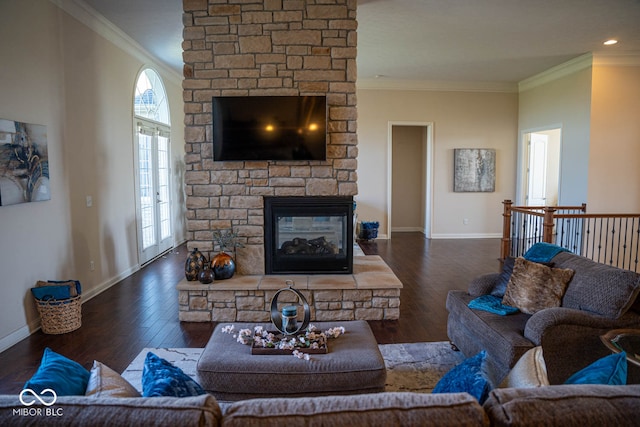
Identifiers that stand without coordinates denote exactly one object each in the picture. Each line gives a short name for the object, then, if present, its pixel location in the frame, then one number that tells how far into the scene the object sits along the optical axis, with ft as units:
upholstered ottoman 7.77
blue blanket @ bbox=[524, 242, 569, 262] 10.88
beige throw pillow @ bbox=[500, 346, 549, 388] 4.67
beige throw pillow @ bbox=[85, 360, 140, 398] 4.53
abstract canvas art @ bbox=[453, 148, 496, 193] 29.22
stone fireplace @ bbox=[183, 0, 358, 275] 14.11
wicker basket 12.53
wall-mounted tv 14.17
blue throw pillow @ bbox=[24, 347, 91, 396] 4.36
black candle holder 8.74
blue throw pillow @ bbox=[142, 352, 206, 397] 4.58
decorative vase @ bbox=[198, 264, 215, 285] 13.85
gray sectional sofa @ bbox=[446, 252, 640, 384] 8.45
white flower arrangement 8.33
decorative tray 8.23
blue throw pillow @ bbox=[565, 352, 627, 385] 4.64
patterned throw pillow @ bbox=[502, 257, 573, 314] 9.75
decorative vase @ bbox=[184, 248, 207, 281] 14.28
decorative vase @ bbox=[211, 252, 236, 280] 14.16
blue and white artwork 11.66
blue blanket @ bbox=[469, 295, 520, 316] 9.97
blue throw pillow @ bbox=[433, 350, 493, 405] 4.45
